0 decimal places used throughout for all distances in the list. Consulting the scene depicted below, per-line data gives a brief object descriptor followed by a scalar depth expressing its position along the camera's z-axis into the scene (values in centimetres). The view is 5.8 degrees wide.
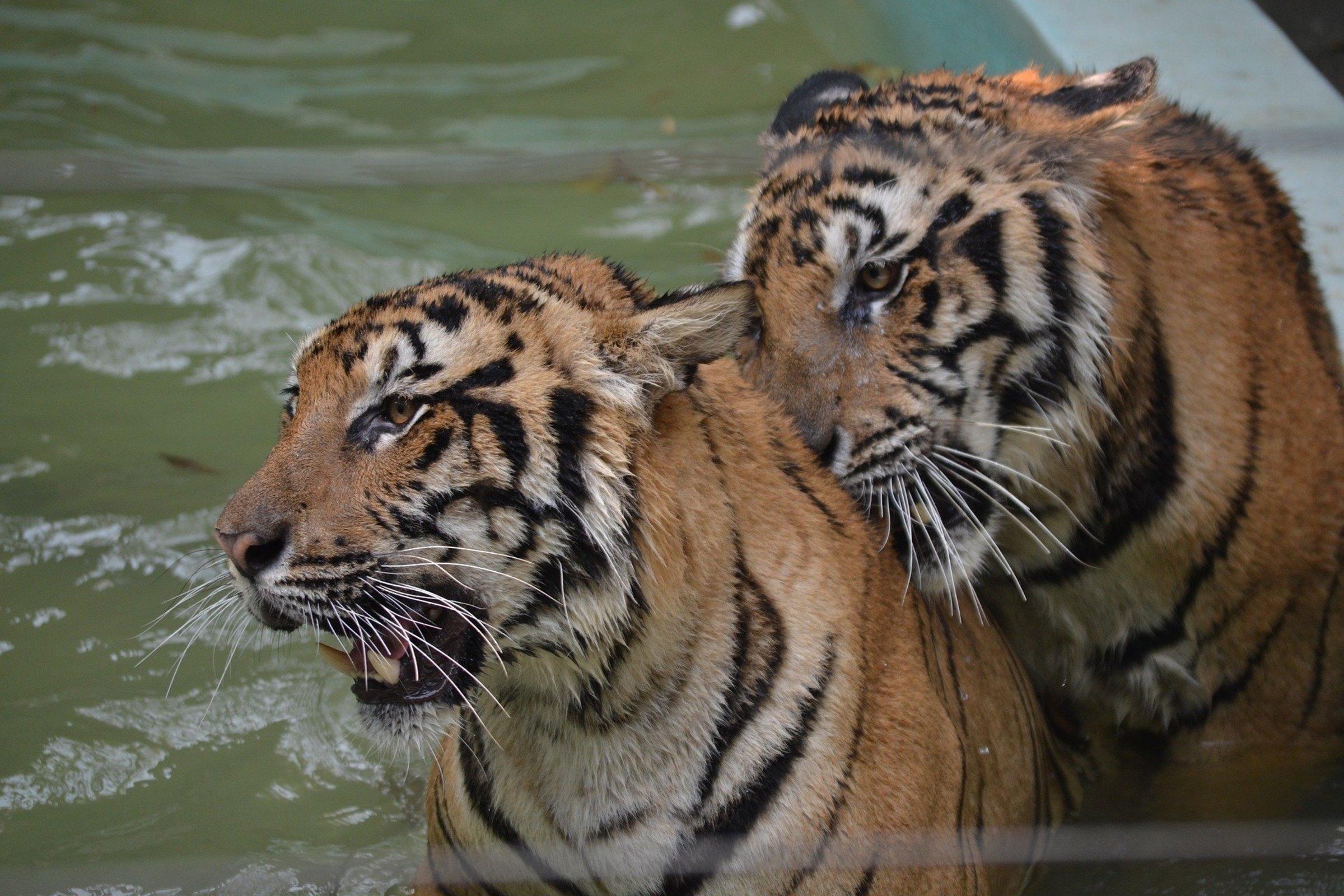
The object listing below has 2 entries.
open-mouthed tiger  832
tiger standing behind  854
